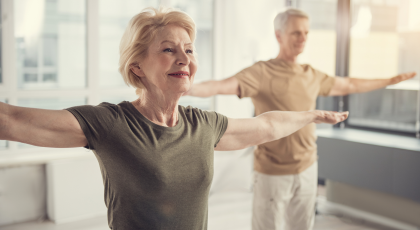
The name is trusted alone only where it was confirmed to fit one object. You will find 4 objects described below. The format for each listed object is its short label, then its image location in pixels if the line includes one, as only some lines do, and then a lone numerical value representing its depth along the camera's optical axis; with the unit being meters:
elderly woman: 0.96
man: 2.04
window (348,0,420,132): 3.81
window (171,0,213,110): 4.84
